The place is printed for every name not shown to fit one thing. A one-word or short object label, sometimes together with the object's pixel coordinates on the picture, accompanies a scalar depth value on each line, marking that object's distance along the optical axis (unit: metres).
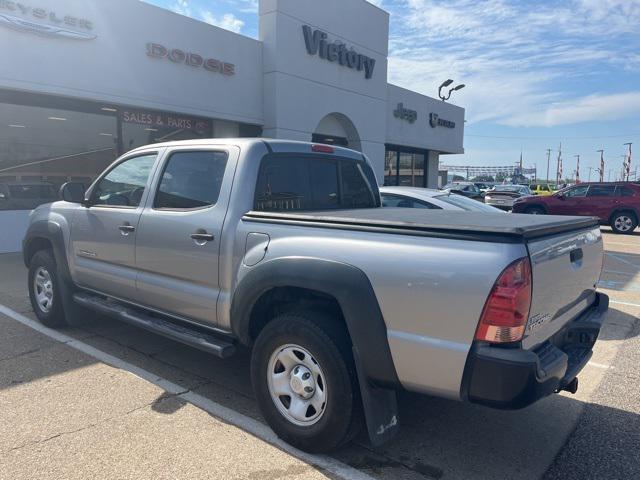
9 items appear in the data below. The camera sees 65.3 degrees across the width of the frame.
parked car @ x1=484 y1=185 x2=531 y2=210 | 24.08
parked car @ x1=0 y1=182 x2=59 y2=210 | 10.31
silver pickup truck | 2.37
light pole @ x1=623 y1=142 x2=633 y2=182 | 82.90
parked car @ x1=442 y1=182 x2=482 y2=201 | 30.45
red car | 17.12
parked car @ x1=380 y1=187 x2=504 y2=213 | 7.15
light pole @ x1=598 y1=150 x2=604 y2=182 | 81.10
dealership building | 9.77
